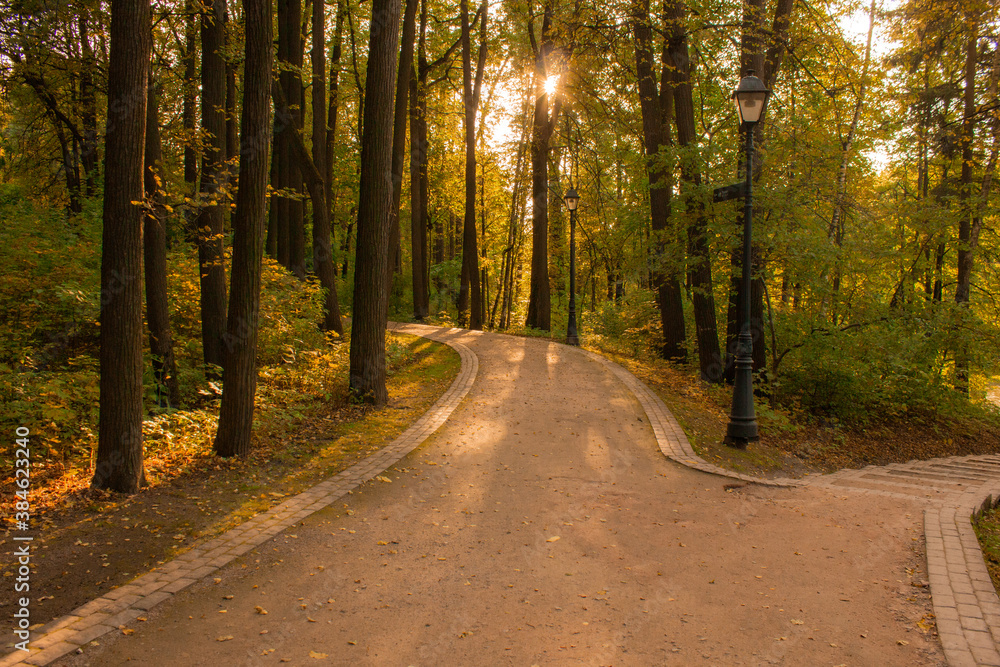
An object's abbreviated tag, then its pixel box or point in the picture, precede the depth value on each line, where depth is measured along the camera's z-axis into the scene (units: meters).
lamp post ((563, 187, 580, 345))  16.81
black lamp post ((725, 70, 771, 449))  8.71
